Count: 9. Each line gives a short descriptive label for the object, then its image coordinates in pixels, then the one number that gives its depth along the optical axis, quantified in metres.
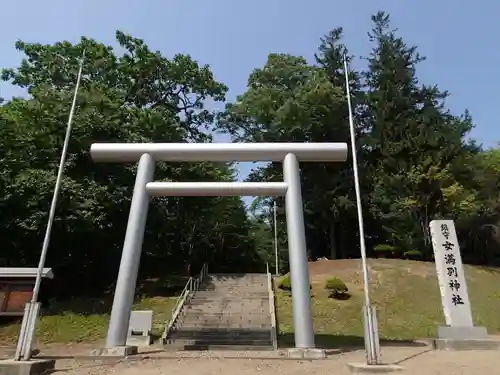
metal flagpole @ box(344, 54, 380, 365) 8.47
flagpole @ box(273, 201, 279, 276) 30.22
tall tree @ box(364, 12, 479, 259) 25.38
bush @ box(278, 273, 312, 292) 20.44
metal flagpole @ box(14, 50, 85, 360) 8.82
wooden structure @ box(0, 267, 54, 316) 13.70
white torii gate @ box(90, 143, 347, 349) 11.84
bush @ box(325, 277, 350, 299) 18.95
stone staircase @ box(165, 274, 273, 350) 13.73
